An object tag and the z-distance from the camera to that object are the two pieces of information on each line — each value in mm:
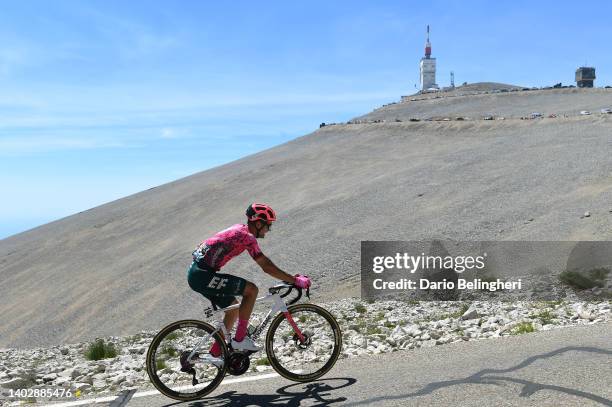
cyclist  5645
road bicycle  5715
